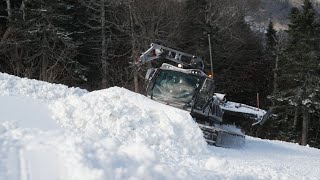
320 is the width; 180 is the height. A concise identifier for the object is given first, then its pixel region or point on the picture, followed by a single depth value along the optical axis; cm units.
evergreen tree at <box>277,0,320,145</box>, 3142
